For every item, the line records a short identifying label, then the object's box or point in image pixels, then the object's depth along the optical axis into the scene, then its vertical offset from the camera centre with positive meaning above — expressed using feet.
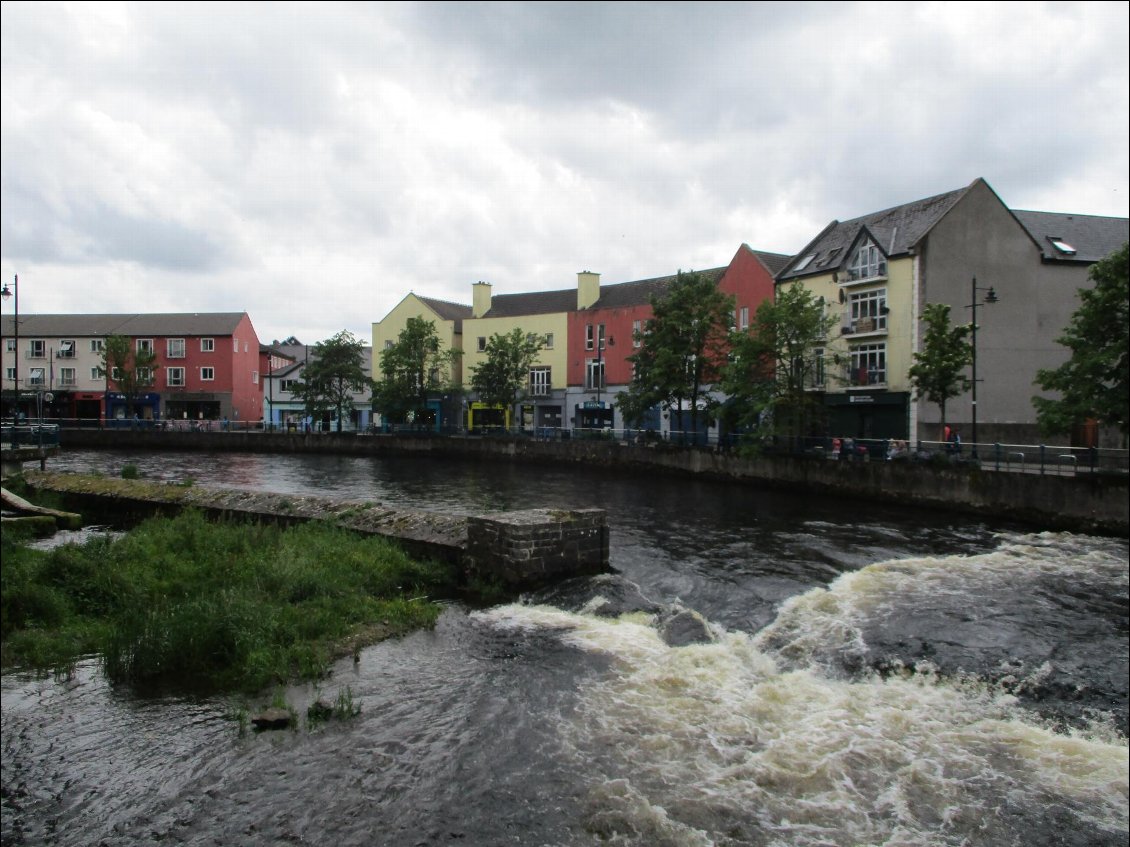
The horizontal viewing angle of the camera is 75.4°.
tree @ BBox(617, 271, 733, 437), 138.62 +13.93
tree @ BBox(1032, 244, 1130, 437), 77.56 +5.35
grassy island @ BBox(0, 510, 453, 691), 26.63 -8.18
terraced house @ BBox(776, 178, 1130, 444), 123.44 +19.17
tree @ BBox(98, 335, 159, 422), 234.17 +15.44
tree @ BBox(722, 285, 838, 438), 108.78 +7.61
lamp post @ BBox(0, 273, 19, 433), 100.67 +18.17
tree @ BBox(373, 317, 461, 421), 200.54 +11.10
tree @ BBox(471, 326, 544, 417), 192.13 +11.74
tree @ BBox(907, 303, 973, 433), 100.68 +7.72
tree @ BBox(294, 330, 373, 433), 210.38 +11.09
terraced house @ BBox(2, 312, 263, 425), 255.09 +14.41
